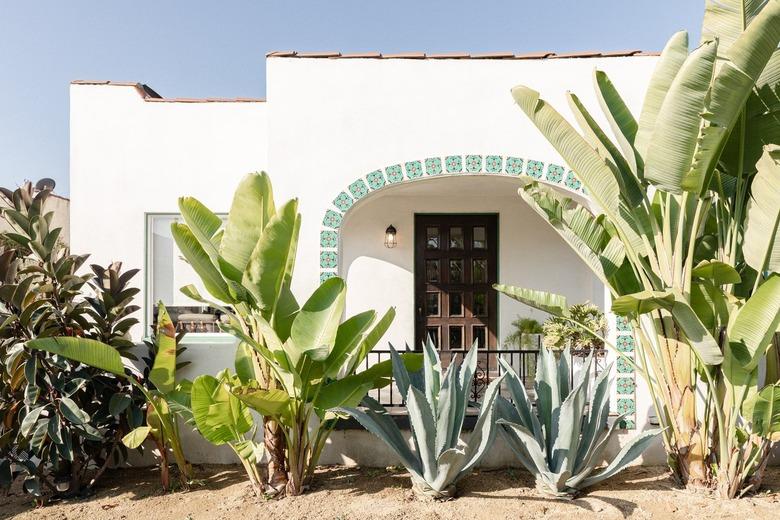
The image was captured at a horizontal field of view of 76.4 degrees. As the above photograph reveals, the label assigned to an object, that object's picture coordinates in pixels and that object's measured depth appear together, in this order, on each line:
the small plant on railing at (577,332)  4.98
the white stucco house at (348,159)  4.89
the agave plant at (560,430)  3.68
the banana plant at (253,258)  3.44
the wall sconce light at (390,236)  6.89
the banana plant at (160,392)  3.77
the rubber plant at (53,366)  3.83
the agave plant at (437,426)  3.67
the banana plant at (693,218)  3.21
